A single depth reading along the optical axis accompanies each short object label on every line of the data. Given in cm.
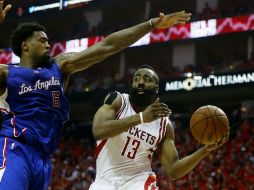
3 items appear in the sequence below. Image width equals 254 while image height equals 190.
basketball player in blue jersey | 375
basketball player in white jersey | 487
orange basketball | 472
